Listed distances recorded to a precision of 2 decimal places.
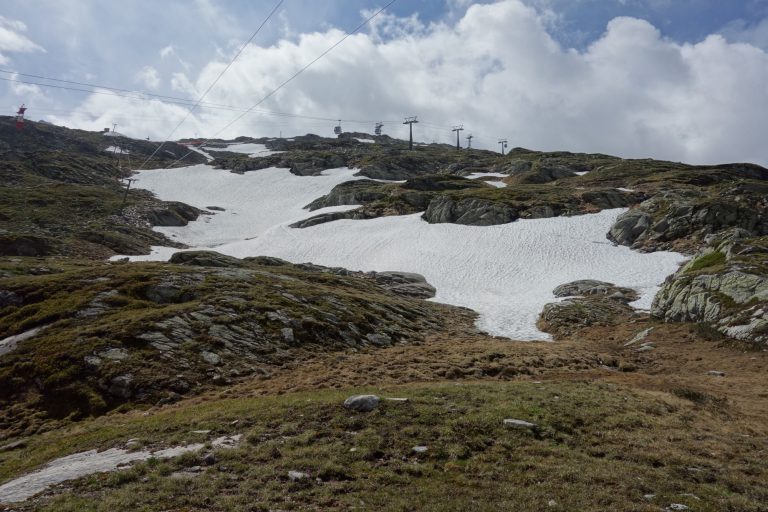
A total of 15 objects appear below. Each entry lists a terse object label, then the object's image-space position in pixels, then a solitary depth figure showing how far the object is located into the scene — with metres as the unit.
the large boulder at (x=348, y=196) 114.81
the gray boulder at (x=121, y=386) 20.80
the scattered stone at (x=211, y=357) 24.55
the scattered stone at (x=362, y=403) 15.86
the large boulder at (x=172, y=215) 99.69
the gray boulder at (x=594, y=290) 47.49
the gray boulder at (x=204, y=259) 52.19
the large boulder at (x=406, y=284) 55.75
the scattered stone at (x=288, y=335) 29.44
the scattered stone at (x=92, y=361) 22.09
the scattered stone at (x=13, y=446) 16.16
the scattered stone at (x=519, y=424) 14.66
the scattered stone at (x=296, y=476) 10.95
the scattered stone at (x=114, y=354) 22.84
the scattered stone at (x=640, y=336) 34.00
